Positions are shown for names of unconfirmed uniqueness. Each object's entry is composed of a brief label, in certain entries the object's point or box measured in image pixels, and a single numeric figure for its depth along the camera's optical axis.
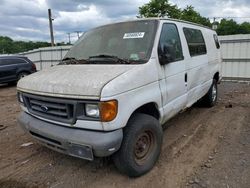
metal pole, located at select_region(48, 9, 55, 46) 20.45
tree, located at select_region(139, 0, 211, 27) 19.06
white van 2.13
